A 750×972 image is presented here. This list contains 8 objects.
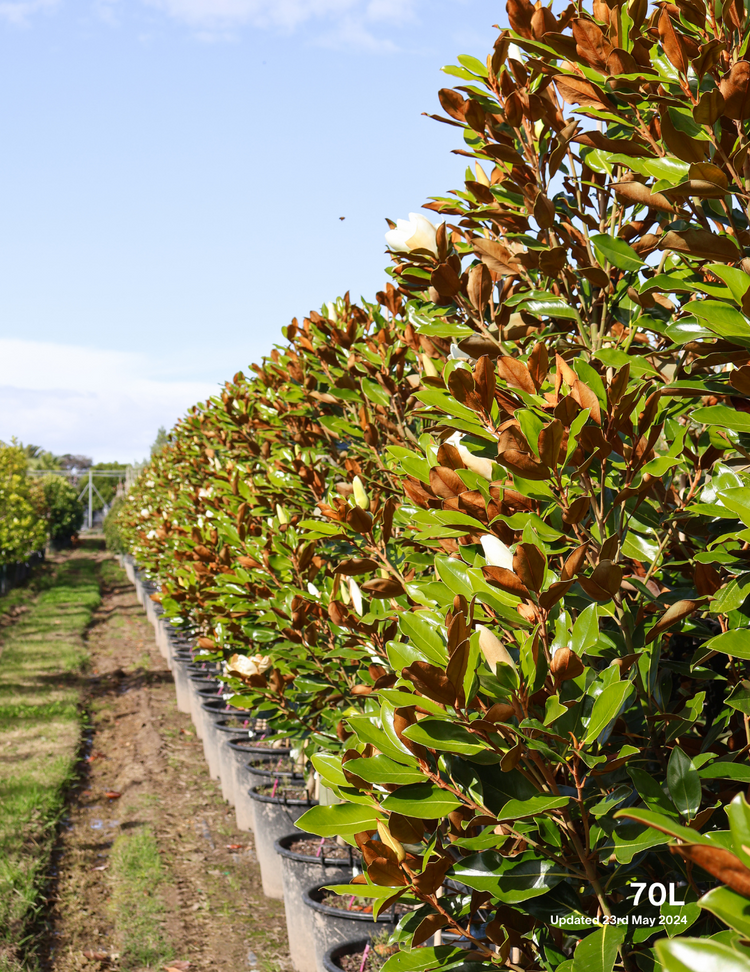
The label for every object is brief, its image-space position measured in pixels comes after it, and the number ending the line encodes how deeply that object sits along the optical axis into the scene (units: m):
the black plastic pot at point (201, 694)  6.36
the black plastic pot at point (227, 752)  5.10
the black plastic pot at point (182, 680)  7.89
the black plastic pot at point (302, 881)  3.17
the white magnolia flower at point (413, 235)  1.62
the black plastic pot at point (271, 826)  3.95
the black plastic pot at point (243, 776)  4.57
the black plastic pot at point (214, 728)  5.51
